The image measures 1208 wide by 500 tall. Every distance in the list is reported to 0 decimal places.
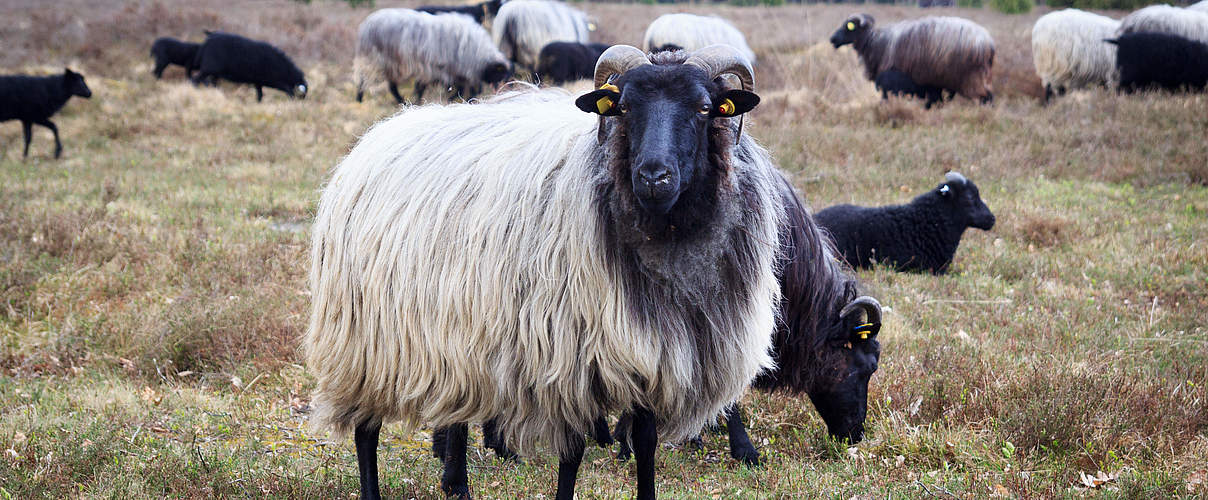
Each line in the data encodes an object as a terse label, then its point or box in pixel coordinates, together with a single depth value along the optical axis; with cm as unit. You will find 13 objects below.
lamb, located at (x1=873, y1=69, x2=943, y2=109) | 1546
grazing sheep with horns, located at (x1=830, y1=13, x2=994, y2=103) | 1482
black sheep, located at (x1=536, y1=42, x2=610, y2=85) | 1708
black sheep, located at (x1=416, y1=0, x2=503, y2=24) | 2268
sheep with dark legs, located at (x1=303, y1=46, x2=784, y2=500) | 338
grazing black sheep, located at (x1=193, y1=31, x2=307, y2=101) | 1712
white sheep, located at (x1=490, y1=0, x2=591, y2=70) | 1950
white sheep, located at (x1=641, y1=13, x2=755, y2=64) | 1755
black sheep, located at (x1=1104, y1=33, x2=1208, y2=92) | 1402
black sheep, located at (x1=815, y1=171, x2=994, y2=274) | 828
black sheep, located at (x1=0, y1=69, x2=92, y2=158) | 1245
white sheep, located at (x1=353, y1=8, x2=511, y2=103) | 1652
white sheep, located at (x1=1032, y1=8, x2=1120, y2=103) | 1524
